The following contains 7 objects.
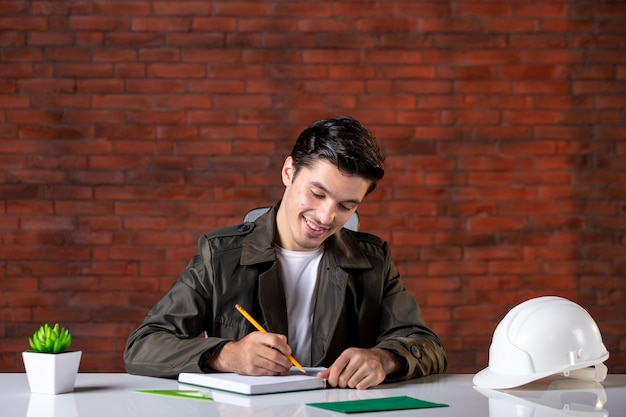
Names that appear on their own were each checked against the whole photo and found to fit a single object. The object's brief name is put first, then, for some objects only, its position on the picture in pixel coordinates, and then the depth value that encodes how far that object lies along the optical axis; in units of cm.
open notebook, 174
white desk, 158
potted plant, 175
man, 216
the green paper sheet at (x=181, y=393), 170
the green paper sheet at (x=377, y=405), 158
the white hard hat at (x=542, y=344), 180
